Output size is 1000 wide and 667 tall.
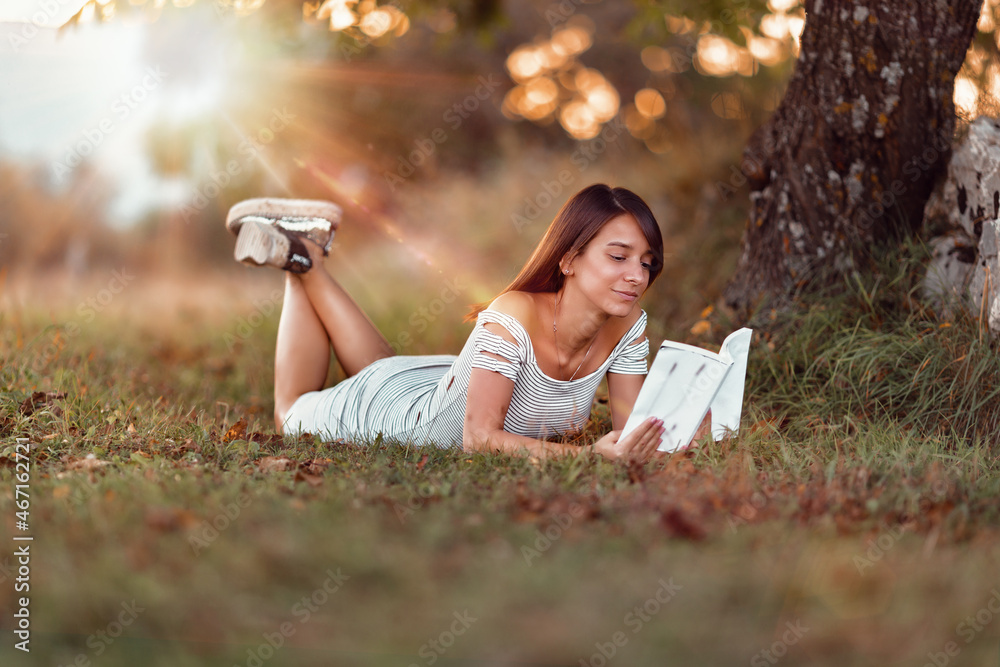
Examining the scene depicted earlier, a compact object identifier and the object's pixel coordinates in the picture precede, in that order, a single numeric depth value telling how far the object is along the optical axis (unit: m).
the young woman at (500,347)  3.44
